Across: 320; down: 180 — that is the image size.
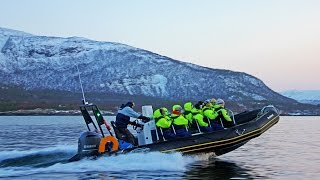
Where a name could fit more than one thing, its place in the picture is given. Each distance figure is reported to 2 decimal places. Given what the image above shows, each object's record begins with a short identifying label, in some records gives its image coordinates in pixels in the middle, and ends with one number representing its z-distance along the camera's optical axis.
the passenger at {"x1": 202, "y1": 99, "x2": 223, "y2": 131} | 17.21
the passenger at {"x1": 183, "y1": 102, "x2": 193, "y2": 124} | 17.21
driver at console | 16.54
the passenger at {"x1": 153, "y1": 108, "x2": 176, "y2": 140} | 16.31
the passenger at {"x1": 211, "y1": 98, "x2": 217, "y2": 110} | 17.55
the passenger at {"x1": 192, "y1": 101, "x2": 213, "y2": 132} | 17.02
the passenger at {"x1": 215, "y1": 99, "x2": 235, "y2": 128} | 17.25
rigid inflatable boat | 15.98
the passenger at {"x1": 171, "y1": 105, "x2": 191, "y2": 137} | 16.42
